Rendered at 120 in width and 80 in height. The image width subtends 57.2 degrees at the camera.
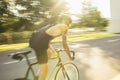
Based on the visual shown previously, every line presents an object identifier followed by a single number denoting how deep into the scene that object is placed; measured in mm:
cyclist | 2059
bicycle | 2115
